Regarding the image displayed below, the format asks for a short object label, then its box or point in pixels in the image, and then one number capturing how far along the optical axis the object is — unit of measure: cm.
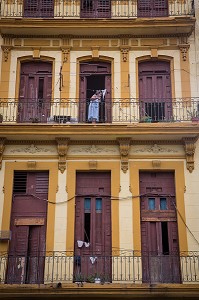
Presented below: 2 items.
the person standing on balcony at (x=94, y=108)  1535
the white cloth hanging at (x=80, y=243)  1423
